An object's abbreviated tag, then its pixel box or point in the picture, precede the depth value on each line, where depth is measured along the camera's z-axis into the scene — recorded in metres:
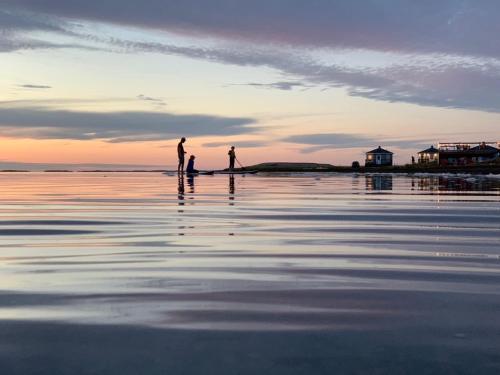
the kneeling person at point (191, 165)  34.29
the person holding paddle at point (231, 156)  38.94
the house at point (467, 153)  86.62
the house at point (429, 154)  111.26
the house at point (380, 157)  119.56
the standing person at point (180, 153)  30.98
